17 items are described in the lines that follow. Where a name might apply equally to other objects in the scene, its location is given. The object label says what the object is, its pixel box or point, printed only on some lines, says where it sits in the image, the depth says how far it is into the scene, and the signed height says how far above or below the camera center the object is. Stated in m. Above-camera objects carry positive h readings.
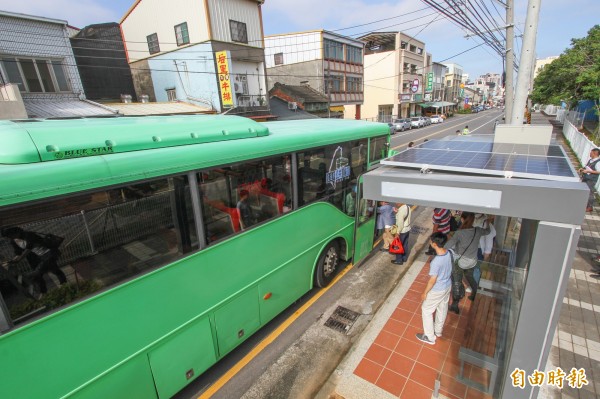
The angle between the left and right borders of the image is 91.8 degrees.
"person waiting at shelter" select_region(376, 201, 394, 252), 6.98 -2.72
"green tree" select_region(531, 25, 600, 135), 20.81 +1.50
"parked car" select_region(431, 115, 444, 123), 48.50 -2.92
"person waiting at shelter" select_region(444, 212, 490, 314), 4.85 -2.49
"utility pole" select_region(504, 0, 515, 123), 7.84 +1.00
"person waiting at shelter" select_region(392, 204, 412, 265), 6.70 -2.75
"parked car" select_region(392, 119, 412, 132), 36.90 -2.67
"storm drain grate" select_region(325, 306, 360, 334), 5.04 -3.65
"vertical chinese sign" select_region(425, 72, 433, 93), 58.74 +3.60
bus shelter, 2.05 -0.80
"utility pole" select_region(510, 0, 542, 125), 5.39 +0.67
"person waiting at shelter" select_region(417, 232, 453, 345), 4.08 -2.70
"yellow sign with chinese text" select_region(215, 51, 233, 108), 18.19 +2.28
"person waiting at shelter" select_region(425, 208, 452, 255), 6.72 -2.67
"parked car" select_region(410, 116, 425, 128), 40.94 -2.68
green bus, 2.46 -1.37
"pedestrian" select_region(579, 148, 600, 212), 8.54 -2.26
